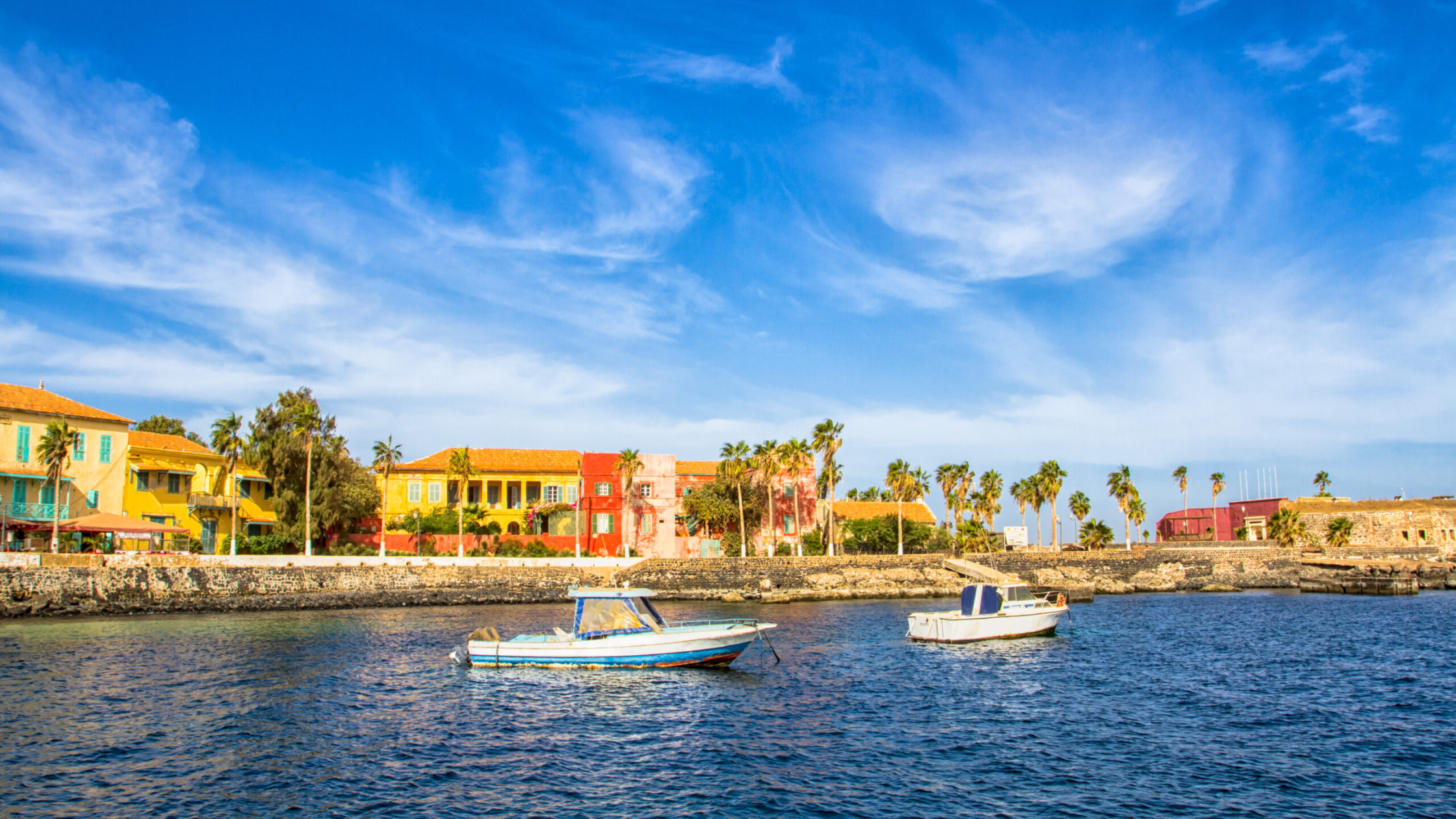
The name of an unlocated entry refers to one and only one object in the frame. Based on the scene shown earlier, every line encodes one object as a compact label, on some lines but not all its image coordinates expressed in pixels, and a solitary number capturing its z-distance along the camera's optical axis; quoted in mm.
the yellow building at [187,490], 61781
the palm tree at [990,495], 93375
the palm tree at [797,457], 75812
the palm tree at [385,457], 67062
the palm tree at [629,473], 73562
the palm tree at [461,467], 69250
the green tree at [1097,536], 86688
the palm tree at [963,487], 93938
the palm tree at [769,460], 75312
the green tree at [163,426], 88125
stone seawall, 51781
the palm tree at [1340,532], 92750
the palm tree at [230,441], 61562
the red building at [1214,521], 107438
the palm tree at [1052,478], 90188
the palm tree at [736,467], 74188
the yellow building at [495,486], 73188
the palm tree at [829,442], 77000
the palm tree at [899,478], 81188
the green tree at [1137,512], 91312
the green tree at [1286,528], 92188
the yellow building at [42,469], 55469
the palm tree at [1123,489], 92188
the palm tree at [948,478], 94562
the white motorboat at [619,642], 30141
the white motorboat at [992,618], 38312
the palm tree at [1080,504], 89438
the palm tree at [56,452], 53312
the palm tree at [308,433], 62438
